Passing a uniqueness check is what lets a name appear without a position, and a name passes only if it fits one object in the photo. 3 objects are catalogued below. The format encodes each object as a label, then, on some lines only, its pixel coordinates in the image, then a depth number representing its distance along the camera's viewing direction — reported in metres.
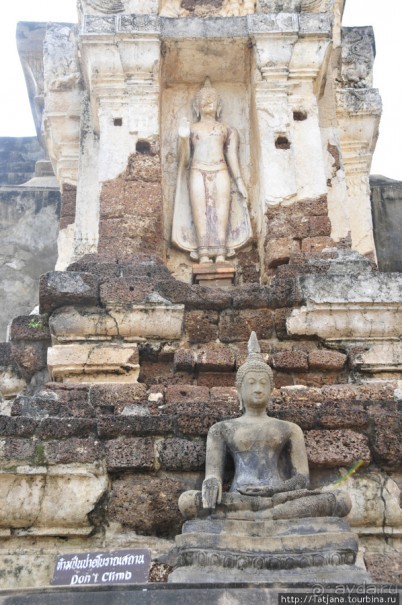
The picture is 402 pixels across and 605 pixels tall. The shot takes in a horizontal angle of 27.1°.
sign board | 4.98
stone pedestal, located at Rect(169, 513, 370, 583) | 4.52
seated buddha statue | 5.09
